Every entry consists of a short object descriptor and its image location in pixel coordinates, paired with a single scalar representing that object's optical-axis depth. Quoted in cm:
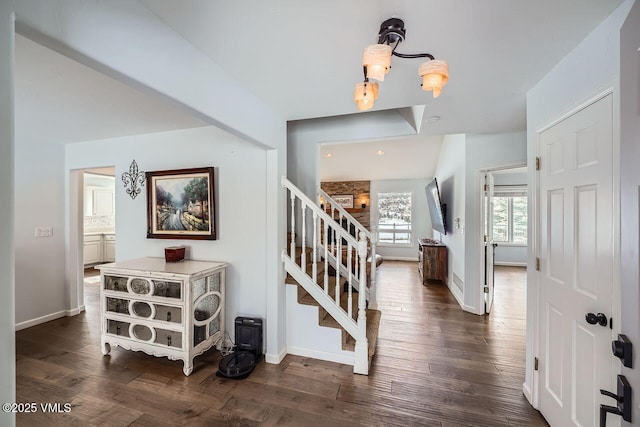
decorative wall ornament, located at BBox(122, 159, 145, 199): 309
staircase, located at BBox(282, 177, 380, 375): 232
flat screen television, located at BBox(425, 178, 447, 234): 493
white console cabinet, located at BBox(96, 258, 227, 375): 230
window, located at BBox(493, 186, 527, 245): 672
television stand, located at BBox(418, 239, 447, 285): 507
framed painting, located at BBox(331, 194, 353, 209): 785
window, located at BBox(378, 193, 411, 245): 752
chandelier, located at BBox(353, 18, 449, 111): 110
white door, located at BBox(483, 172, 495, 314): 367
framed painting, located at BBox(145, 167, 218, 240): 279
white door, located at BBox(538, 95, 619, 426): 129
